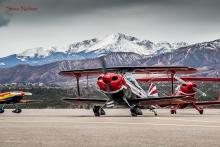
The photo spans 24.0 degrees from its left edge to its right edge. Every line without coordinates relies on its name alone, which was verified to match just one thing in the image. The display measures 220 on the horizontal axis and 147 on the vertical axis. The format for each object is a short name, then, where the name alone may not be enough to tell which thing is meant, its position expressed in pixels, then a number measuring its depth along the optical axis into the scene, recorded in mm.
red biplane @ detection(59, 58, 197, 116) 32938
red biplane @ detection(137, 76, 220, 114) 42219
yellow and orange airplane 54656
